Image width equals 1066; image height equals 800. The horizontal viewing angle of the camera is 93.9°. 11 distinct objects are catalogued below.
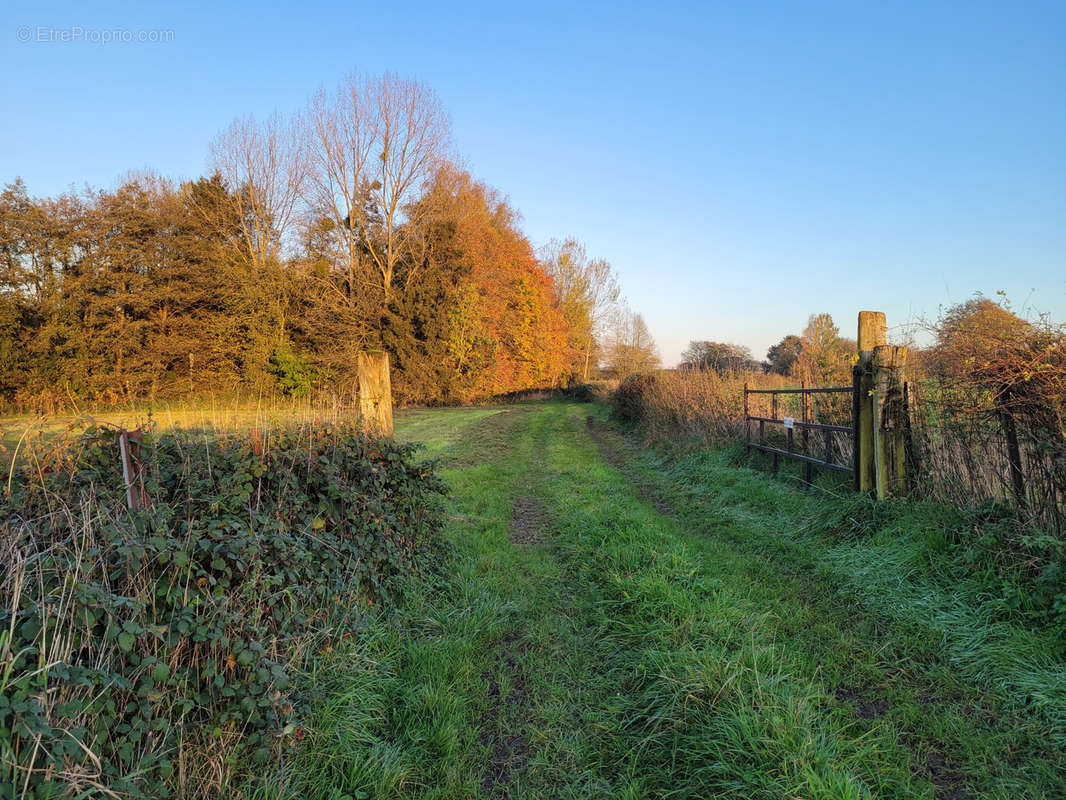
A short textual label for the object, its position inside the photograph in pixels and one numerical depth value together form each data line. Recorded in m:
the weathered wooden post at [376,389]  5.50
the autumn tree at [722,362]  14.64
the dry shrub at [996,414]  3.94
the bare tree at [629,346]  42.56
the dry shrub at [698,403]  11.48
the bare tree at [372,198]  24.81
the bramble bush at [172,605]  1.71
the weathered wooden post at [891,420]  5.72
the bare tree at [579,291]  43.59
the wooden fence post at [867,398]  5.93
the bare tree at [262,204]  25.44
